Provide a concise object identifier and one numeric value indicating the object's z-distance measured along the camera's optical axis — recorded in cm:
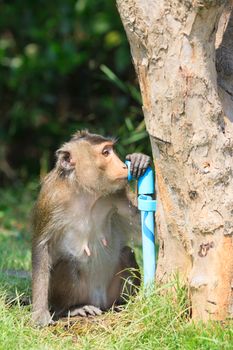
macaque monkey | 1090
